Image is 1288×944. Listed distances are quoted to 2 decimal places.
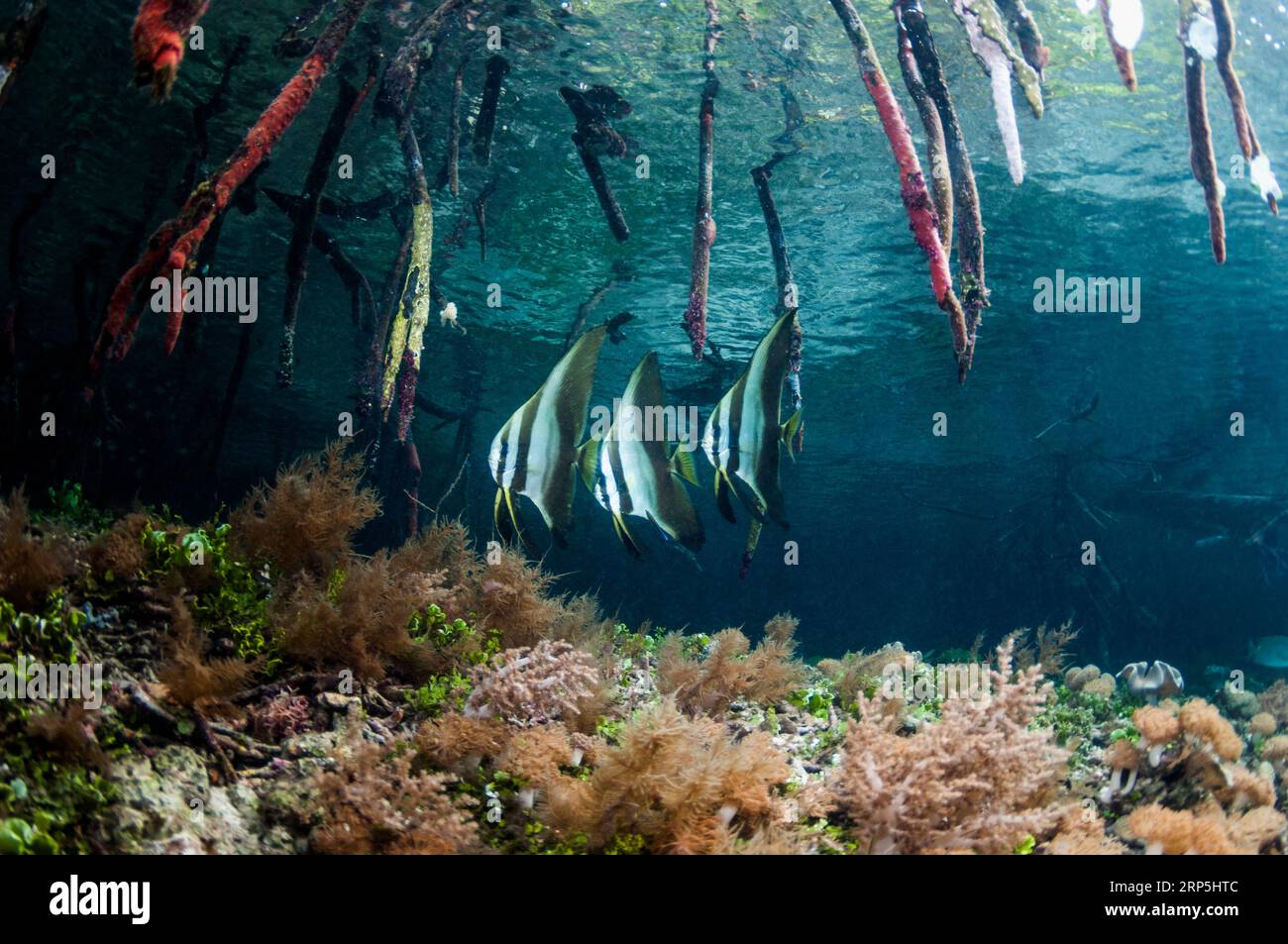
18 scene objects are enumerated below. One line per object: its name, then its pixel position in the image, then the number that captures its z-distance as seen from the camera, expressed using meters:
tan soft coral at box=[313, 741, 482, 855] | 2.33
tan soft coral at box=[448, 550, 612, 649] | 4.60
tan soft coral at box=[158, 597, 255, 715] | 2.86
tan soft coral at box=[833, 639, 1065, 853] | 2.59
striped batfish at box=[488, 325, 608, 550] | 3.54
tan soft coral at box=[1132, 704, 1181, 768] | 3.89
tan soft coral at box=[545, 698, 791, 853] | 2.54
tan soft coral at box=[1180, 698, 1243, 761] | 3.80
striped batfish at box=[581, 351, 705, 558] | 3.56
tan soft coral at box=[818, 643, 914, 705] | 5.60
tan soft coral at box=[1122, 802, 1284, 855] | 2.90
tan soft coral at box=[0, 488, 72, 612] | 3.02
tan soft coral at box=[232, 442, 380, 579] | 4.30
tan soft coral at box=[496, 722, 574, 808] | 2.82
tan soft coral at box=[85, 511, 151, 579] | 3.54
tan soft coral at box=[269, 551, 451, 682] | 3.45
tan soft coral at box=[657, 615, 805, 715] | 4.82
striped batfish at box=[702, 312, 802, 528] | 3.71
